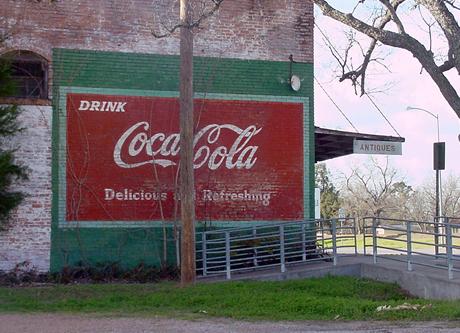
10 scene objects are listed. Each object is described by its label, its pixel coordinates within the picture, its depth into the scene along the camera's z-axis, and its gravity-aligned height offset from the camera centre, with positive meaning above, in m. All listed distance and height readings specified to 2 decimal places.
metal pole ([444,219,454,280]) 15.23 -1.00
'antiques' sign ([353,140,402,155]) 21.97 +1.37
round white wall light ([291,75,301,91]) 21.17 +3.02
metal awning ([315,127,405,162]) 21.66 +1.61
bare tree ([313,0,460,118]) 16.75 +3.43
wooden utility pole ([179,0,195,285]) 16.75 +0.90
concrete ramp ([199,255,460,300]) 15.46 -1.69
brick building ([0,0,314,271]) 19.41 +3.20
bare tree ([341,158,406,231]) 72.75 -0.11
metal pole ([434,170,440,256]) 25.43 +0.08
